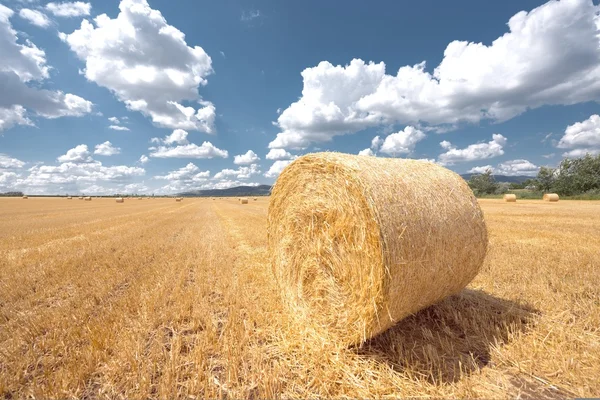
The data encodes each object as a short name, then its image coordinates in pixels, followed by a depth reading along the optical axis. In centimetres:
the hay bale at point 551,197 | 3155
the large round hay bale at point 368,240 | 310
